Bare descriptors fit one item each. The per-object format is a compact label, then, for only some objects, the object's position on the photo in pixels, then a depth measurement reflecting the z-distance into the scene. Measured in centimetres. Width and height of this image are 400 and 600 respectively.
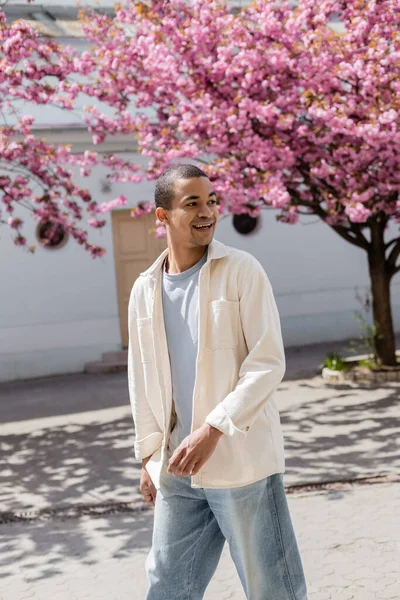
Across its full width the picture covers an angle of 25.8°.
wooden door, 1505
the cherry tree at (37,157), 1029
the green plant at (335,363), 1237
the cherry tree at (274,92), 1026
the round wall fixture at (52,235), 1412
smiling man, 298
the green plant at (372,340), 1199
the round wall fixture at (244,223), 1557
